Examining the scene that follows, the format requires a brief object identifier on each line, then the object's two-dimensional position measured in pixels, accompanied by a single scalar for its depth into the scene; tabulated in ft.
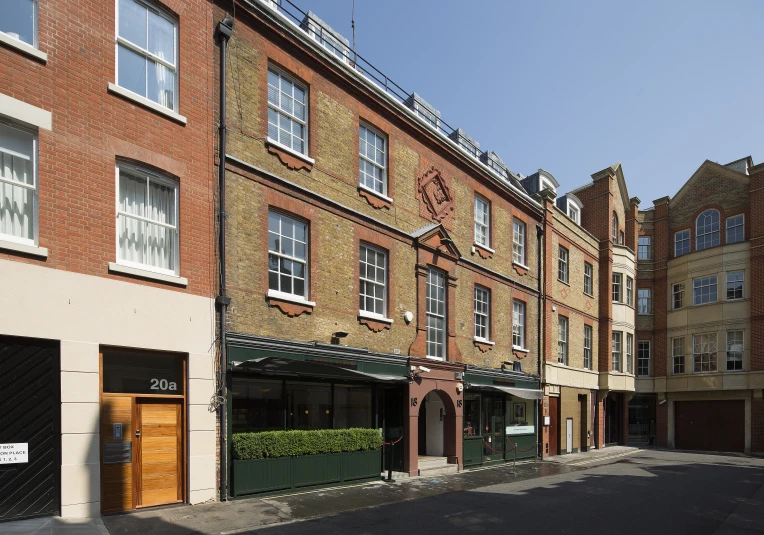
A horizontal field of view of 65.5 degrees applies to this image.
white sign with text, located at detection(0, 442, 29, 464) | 28.27
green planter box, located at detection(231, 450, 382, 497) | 38.45
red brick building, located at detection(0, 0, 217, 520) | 29.53
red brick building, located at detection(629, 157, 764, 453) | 103.09
